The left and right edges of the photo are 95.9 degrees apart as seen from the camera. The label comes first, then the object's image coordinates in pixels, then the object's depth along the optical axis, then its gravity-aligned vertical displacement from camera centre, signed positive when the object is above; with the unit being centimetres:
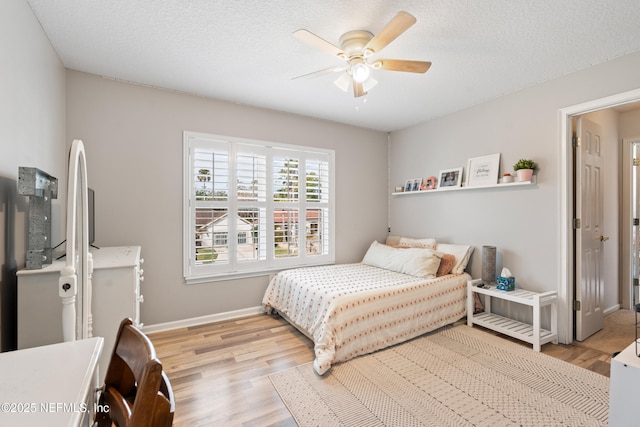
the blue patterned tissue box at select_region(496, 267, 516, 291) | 287 -70
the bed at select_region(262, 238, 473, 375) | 242 -83
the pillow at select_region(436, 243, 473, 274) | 333 -50
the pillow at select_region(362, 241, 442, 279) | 319 -58
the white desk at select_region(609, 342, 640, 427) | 129 -82
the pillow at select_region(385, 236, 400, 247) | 429 -43
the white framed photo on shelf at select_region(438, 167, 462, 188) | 355 +43
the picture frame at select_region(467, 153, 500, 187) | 319 +48
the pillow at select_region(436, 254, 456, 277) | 326 -60
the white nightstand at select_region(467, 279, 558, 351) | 256 -108
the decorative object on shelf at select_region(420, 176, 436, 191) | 386 +39
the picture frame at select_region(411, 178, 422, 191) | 407 +40
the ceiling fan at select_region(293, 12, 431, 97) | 180 +106
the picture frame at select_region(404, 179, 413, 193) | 420 +39
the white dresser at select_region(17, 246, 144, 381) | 152 -50
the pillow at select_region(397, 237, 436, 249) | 373 -42
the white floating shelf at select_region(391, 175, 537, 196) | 285 +28
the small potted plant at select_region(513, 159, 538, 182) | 281 +43
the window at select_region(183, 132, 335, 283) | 316 +7
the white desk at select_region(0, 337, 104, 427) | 66 -47
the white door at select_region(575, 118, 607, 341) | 272 -19
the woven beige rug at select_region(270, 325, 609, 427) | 174 -124
